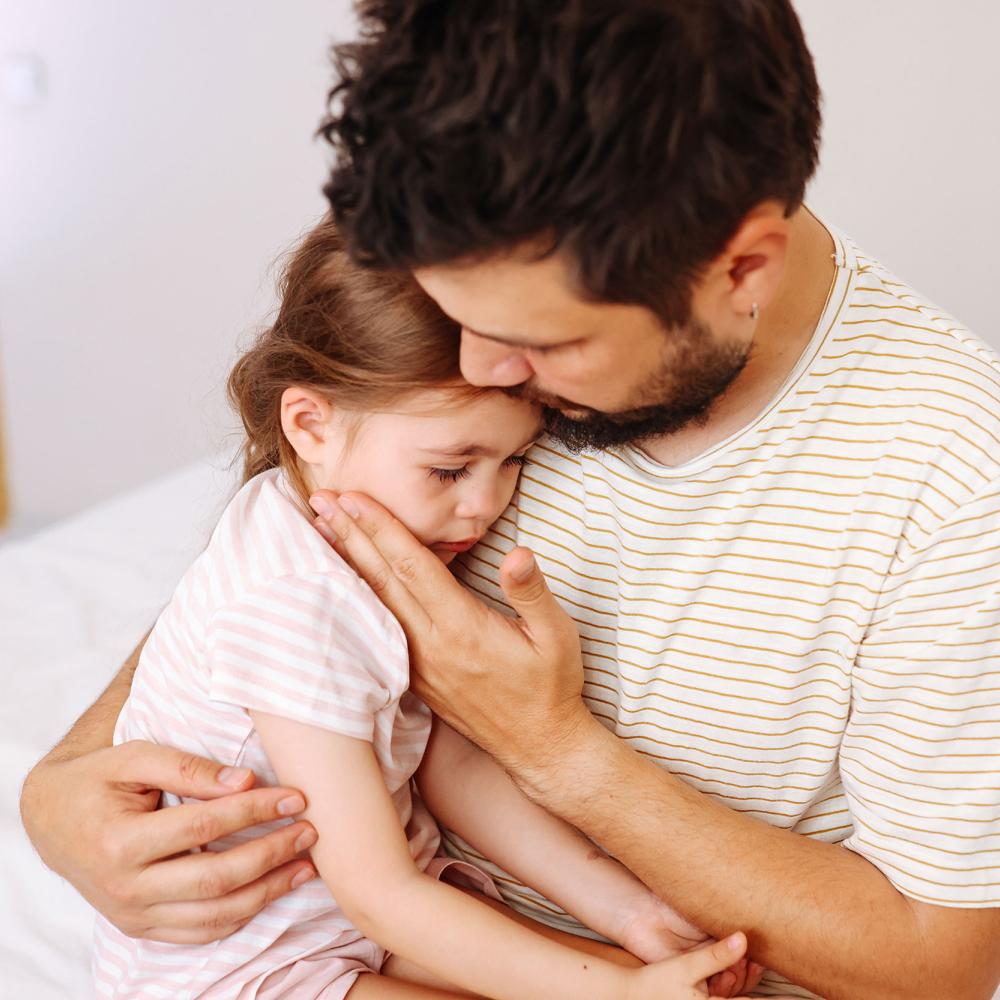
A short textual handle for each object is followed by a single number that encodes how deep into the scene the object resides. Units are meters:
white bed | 1.56
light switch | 3.35
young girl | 1.22
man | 0.97
